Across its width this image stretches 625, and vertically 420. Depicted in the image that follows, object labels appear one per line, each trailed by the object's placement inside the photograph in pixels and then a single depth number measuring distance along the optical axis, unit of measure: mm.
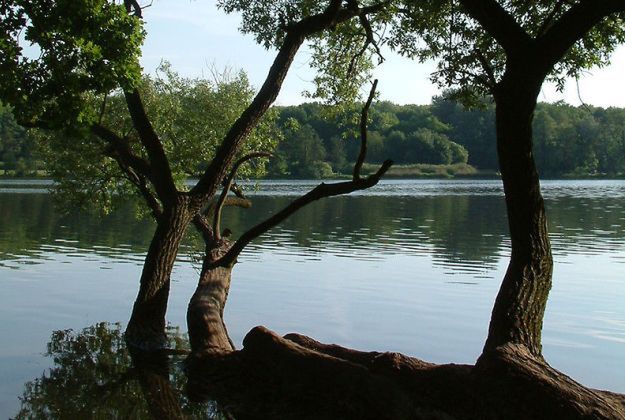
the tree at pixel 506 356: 8930
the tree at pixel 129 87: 11242
